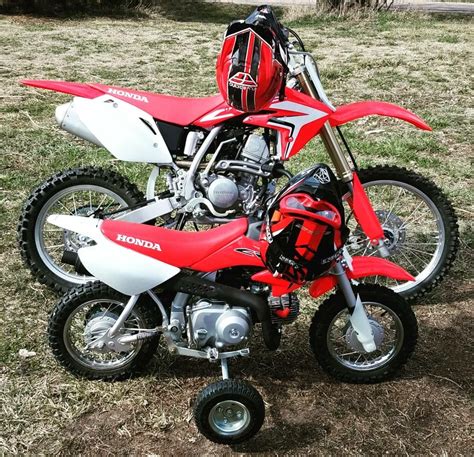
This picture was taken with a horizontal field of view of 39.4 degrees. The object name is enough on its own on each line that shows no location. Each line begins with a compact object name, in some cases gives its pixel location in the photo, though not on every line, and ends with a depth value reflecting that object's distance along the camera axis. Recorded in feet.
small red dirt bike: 9.42
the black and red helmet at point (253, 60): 10.73
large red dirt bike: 12.05
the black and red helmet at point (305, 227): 9.12
